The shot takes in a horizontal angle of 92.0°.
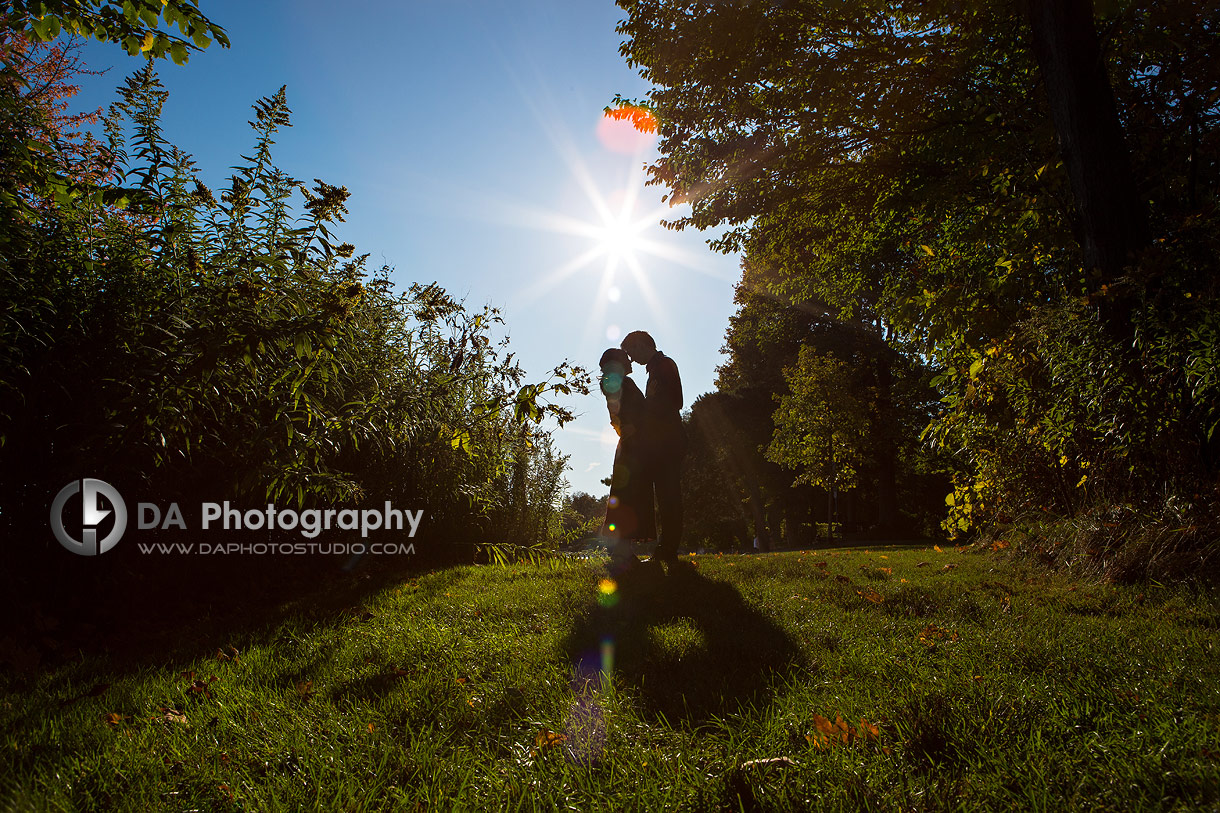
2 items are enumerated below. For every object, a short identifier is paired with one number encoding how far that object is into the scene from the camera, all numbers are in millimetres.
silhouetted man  5781
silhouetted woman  5805
